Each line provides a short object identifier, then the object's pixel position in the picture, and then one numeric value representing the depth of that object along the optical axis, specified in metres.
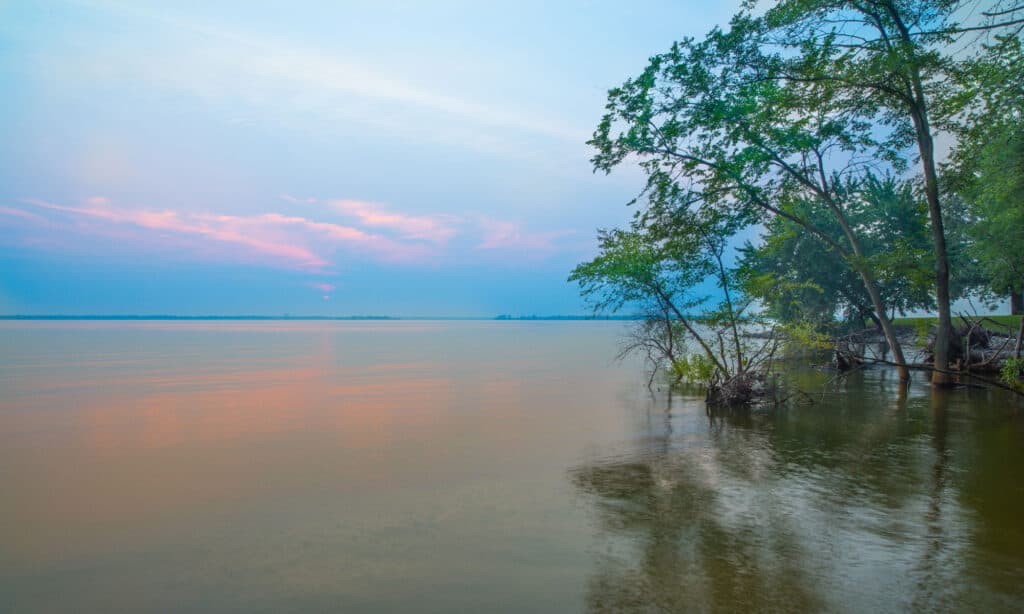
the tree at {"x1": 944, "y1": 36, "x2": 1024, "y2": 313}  14.50
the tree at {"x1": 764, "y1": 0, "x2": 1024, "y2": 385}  18.47
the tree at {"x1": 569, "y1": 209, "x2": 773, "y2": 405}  19.22
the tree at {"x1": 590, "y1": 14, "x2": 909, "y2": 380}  19.83
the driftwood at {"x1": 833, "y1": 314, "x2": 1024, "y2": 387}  24.36
